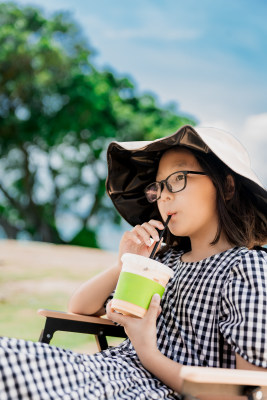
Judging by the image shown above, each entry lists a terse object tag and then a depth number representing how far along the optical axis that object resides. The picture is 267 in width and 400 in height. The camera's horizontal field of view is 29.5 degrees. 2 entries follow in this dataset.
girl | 1.38
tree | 13.84
